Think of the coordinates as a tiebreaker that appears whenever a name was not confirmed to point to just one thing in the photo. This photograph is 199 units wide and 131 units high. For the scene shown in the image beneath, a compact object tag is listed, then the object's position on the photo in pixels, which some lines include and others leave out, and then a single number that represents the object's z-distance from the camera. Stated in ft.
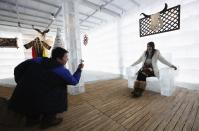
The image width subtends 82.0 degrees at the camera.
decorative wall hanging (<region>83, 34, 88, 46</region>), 21.70
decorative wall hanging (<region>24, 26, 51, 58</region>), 10.59
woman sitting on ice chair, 7.32
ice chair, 7.02
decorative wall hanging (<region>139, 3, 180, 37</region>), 8.84
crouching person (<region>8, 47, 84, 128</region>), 3.99
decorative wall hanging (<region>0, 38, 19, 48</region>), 17.74
